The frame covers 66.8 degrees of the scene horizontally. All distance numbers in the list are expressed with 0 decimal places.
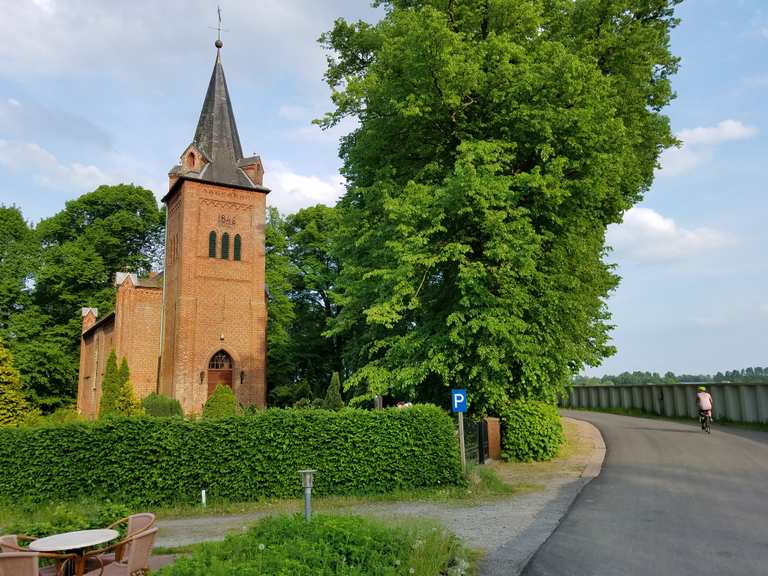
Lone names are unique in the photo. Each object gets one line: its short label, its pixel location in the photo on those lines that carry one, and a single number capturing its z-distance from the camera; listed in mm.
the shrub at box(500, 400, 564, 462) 14383
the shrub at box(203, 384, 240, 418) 23406
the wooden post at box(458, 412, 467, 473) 11619
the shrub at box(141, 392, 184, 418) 23719
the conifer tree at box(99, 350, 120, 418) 25906
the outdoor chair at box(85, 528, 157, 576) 5230
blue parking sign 11945
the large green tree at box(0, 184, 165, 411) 36469
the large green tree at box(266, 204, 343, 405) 36031
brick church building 27514
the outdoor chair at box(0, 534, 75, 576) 5273
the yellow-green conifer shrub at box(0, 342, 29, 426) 27875
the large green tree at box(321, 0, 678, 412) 13578
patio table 5141
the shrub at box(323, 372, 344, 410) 21391
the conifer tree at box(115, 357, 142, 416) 25875
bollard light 6855
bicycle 17484
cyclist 17562
